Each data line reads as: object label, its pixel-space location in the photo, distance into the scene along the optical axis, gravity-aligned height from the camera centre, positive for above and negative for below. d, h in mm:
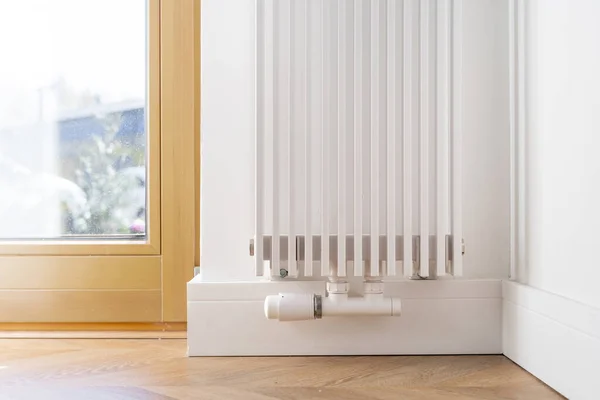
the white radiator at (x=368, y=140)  1310 +118
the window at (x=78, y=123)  1720 +201
